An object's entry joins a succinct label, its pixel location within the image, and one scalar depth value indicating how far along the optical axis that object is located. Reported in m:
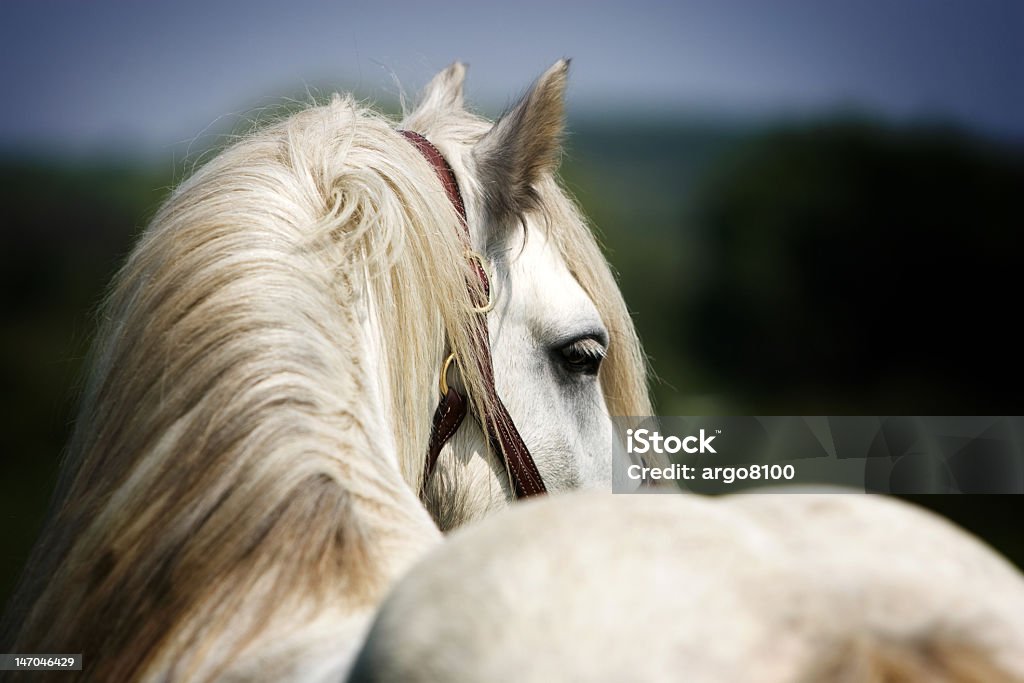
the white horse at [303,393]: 4.65
